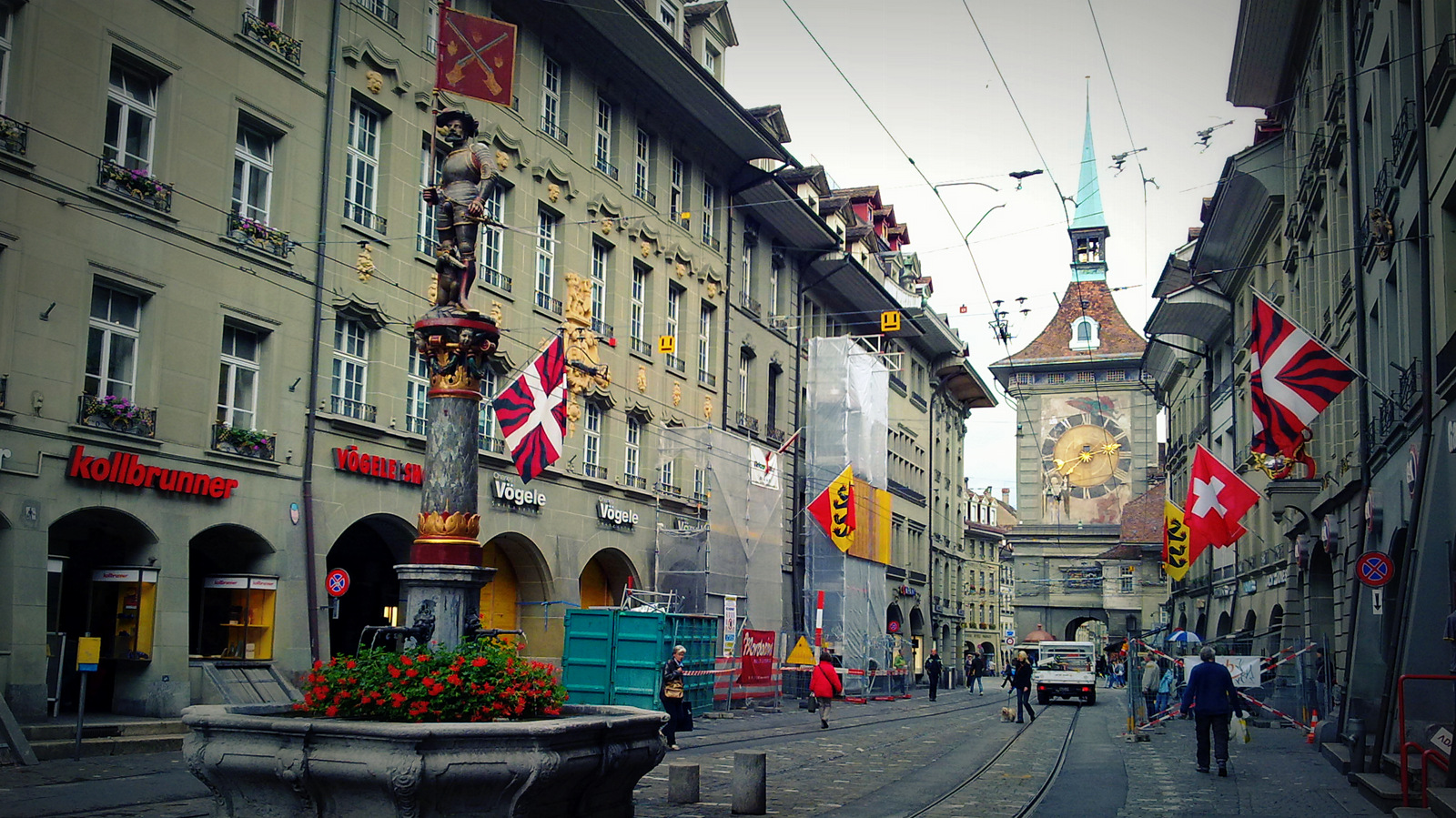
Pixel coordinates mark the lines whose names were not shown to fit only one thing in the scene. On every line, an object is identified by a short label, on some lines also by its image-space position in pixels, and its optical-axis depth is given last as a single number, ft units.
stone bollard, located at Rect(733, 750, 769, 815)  41.93
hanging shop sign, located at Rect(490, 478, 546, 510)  88.48
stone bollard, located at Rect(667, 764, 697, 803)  44.50
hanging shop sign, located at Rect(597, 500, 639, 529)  103.07
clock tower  271.49
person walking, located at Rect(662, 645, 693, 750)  67.97
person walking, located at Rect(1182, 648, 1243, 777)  56.65
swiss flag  88.07
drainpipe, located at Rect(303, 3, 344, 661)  71.61
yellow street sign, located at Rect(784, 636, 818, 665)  113.80
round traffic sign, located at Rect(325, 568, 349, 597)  72.08
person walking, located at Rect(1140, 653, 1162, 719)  100.32
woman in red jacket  87.45
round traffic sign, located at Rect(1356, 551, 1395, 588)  56.29
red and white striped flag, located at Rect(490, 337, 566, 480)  68.39
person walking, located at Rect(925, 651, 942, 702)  148.23
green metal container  81.51
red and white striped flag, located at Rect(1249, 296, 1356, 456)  60.08
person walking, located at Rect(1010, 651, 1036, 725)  102.06
